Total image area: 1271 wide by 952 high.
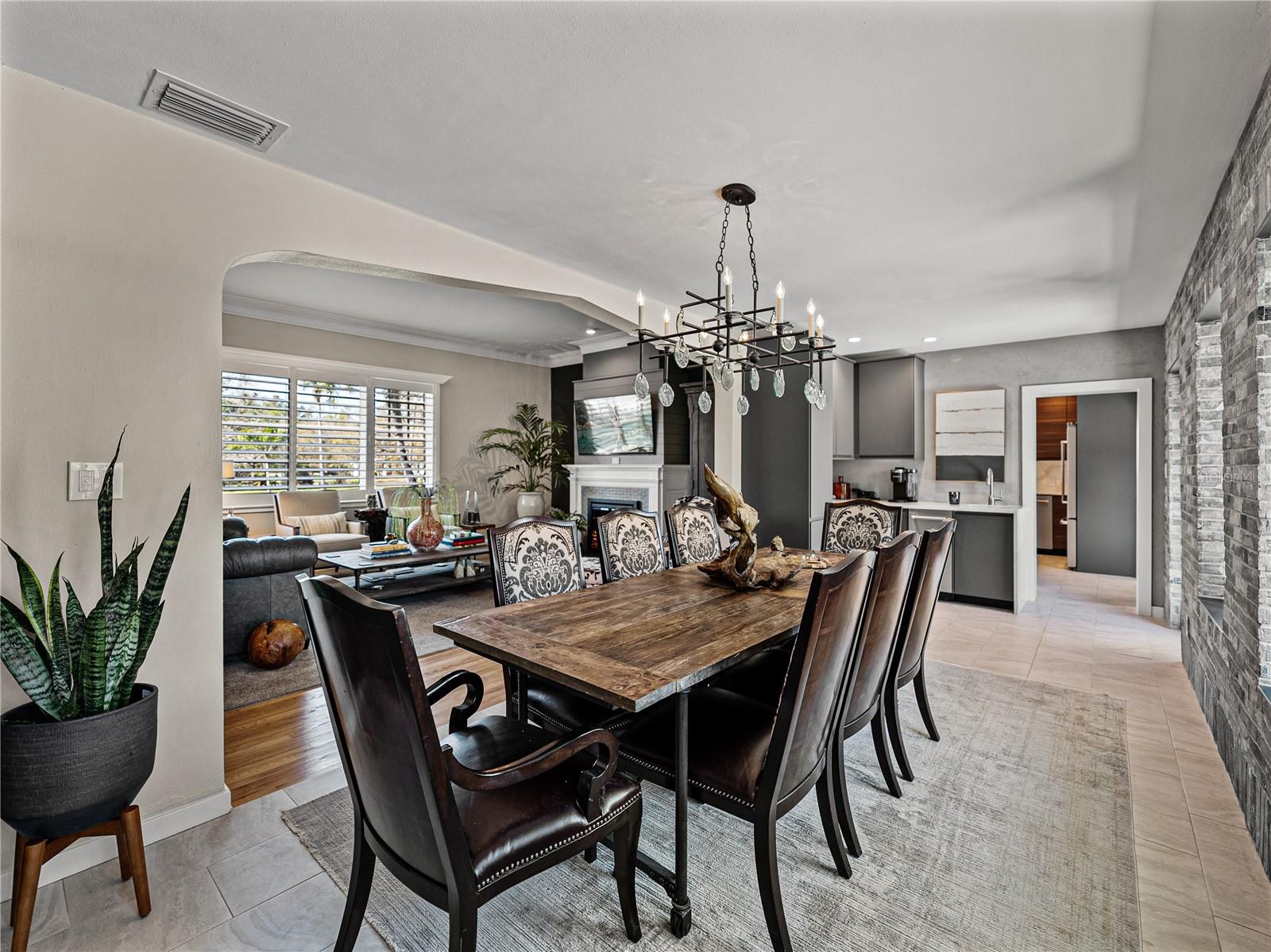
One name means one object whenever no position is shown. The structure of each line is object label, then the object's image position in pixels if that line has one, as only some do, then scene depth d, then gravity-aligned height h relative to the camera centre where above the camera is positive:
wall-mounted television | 6.37 +0.49
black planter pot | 1.54 -0.78
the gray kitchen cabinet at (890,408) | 6.12 +0.63
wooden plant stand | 1.50 -1.03
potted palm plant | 7.48 +0.19
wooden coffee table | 4.82 -0.91
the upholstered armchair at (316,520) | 5.73 -0.49
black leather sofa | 3.61 -0.69
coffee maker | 6.02 -0.16
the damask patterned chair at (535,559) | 2.44 -0.38
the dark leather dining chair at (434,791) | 1.12 -0.73
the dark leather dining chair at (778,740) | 1.44 -0.76
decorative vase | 5.16 -0.52
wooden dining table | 1.53 -0.51
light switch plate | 1.85 -0.03
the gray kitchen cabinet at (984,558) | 5.14 -0.78
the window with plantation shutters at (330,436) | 6.12 +0.36
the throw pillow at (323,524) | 5.83 -0.53
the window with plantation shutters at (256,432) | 5.62 +0.37
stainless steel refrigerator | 6.94 -0.20
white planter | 7.36 -0.43
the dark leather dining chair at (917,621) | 2.32 -0.60
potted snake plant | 1.54 -0.63
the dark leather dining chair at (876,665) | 1.80 -0.64
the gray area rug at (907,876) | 1.58 -1.22
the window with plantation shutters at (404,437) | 6.70 +0.38
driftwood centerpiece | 2.44 -0.36
